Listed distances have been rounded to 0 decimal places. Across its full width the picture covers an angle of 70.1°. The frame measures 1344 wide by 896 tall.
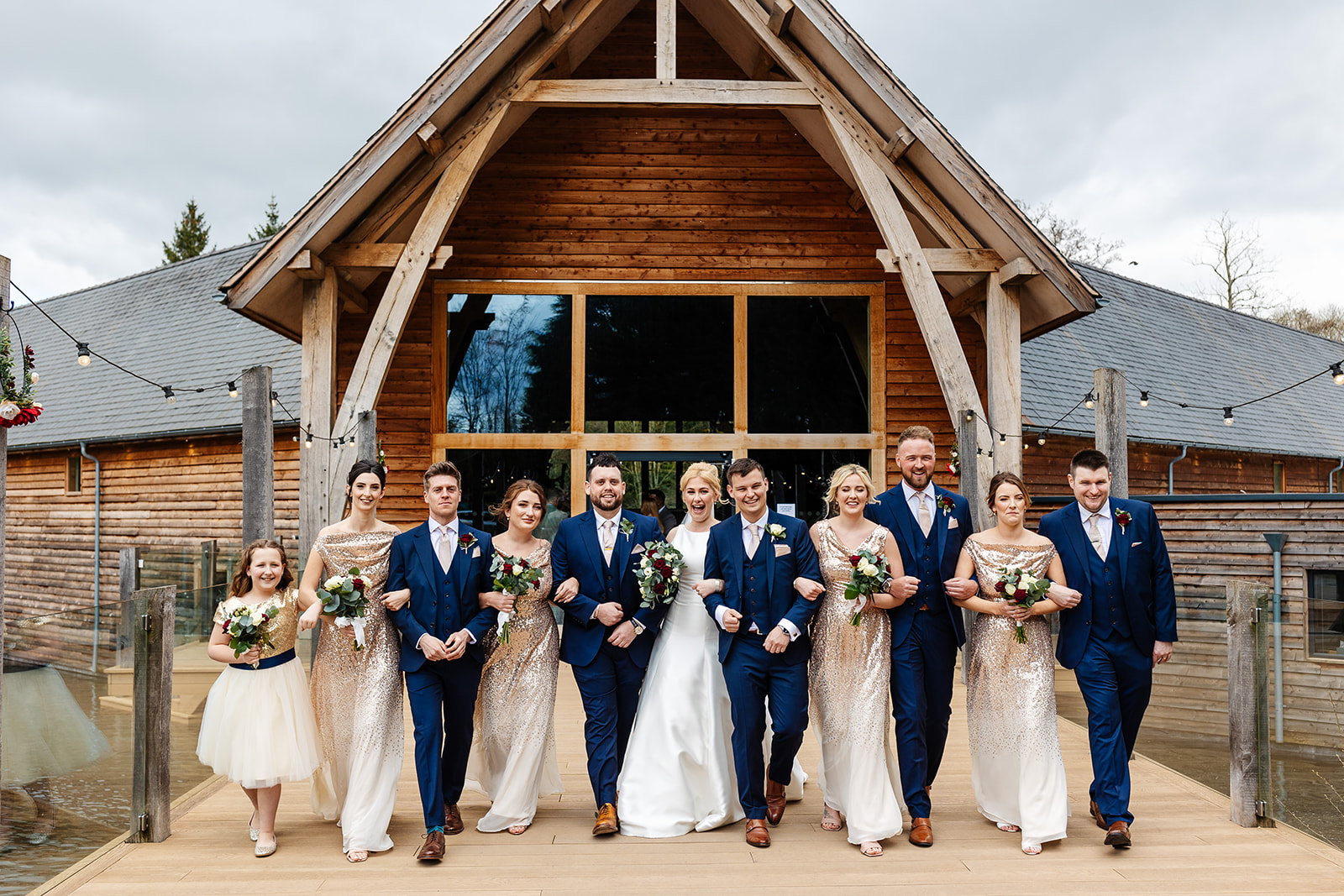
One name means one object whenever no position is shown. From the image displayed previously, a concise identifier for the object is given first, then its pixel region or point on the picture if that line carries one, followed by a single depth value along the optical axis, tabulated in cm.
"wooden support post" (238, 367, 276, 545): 759
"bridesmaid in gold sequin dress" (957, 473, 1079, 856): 429
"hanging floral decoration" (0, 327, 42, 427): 443
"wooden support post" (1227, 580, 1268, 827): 462
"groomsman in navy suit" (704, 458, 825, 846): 432
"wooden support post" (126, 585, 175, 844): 446
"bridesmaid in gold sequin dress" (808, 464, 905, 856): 429
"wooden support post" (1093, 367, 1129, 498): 789
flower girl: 419
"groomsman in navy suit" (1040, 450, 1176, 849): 438
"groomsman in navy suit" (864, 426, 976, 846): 437
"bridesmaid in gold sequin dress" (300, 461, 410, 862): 430
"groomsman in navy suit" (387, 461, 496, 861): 429
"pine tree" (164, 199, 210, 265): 4194
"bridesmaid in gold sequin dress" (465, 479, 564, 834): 448
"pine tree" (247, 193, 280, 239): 3972
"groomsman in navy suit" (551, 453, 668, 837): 445
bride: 446
